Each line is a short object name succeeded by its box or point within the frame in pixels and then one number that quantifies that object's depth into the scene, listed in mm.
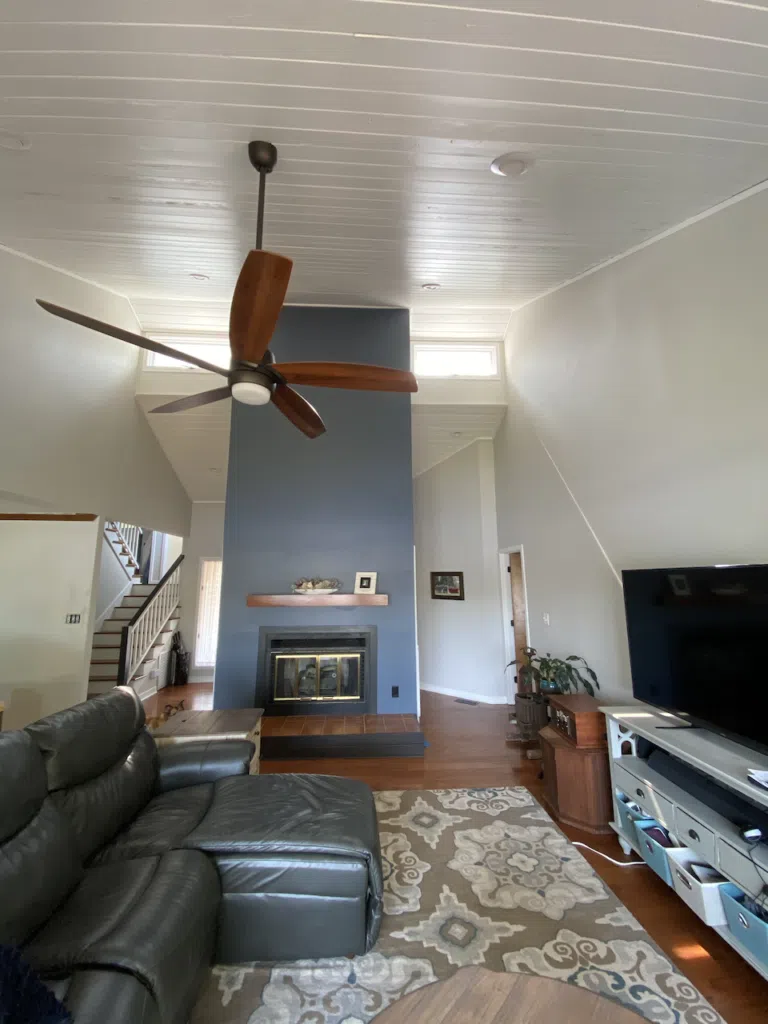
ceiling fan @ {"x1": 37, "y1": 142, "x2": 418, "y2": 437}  1945
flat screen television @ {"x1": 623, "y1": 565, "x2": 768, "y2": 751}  1911
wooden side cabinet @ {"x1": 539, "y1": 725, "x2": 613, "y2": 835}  2623
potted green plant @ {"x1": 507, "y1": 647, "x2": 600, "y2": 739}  3484
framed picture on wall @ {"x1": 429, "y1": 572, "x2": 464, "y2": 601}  5969
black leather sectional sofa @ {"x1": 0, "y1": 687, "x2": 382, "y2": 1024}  1182
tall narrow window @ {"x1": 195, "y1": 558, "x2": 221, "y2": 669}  7242
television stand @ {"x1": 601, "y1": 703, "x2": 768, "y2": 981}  1615
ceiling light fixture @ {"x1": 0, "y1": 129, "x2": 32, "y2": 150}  2369
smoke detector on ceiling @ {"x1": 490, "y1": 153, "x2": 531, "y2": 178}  2518
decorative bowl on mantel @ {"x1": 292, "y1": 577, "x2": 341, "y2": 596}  4336
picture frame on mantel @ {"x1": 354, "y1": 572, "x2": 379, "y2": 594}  4473
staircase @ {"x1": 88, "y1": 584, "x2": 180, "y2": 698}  5734
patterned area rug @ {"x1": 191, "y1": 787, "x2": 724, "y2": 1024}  1551
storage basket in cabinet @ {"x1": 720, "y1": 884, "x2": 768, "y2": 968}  1510
